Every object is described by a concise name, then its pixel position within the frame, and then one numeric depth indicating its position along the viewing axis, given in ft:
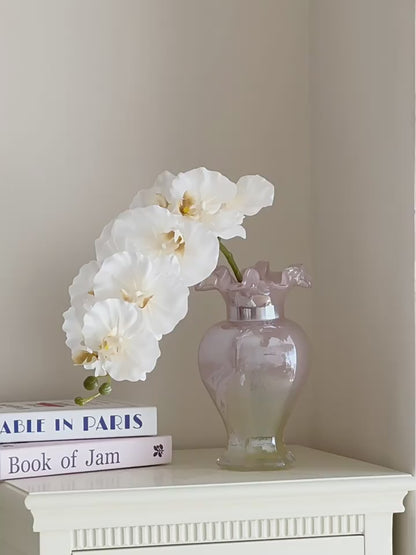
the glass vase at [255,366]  5.10
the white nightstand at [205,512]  4.66
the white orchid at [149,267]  4.78
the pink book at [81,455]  4.93
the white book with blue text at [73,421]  5.01
